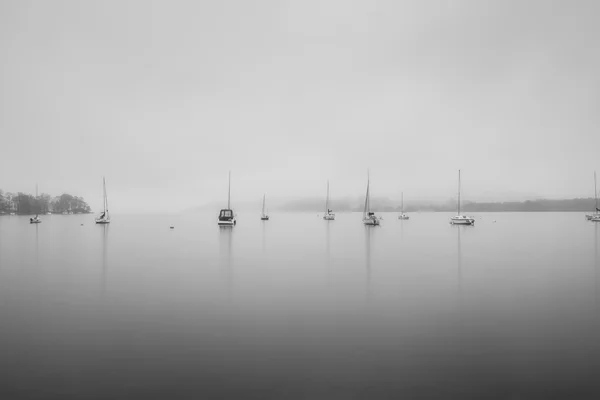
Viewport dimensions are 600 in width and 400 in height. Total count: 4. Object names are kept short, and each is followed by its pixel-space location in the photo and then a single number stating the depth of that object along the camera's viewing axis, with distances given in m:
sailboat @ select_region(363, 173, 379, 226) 92.56
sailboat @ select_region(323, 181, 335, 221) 137.00
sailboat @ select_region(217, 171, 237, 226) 86.69
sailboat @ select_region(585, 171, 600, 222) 106.44
